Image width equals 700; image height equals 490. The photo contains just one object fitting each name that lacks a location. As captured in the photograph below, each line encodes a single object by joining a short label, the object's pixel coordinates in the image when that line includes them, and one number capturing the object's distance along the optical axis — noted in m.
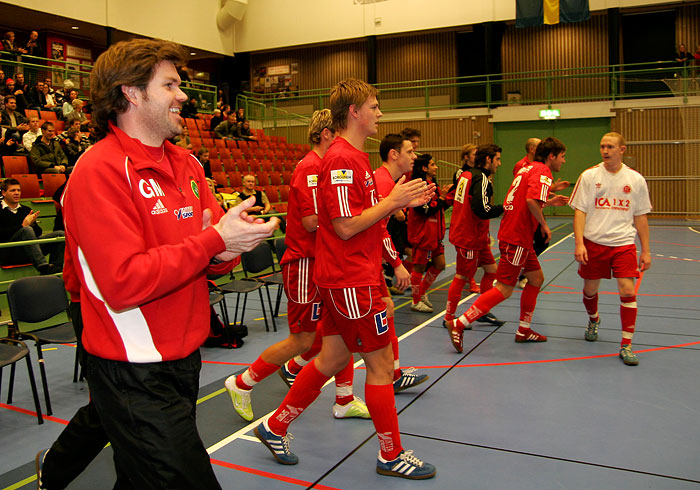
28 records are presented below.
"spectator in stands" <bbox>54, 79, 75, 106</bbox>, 13.38
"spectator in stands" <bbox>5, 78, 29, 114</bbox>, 11.84
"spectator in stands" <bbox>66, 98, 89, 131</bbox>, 12.62
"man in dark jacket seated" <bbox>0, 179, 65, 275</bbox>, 6.71
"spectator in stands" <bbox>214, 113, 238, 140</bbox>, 16.27
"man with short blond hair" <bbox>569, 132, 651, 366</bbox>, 4.96
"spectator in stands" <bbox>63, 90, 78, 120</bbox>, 12.73
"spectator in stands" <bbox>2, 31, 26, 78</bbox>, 13.29
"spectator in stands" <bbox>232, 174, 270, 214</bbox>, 9.42
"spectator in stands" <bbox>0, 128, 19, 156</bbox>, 10.20
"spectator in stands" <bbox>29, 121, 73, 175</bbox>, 10.09
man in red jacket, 1.66
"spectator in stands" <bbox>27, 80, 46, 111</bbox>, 12.72
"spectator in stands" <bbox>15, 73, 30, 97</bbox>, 12.32
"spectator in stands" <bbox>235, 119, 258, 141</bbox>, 16.86
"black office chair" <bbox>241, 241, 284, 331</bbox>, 6.76
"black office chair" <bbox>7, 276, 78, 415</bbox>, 4.45
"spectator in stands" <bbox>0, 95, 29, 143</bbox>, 10.46
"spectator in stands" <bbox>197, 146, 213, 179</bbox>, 11.02
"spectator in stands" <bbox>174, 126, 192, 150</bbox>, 9.73
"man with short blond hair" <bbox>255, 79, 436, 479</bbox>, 2.87
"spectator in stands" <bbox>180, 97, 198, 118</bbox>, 15.53
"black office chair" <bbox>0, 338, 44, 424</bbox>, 3.77
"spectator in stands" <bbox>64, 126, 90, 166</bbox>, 10.55
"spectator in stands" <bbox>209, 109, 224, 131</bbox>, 16.52
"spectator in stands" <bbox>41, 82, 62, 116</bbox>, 13.05
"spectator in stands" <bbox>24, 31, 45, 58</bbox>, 14.47
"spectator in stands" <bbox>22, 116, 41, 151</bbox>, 10.69
